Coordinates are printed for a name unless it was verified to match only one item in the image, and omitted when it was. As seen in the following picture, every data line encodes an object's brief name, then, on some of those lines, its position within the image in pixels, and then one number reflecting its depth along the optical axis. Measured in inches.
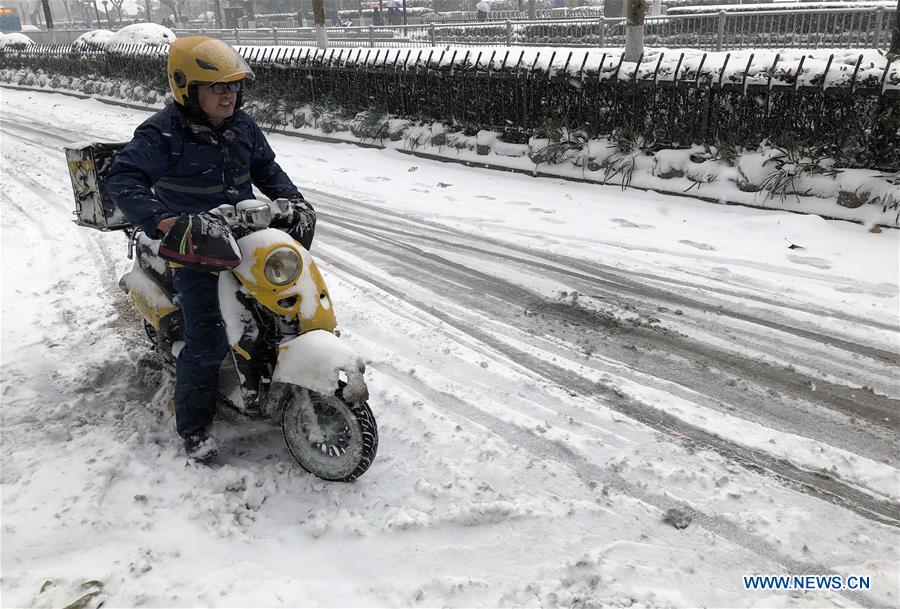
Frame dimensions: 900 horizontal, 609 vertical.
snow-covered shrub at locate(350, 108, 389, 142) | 475.5
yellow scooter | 119.6
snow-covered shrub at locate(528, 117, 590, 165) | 367.2
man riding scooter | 119.7
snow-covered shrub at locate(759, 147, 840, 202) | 291.6
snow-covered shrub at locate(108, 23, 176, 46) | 899.4
